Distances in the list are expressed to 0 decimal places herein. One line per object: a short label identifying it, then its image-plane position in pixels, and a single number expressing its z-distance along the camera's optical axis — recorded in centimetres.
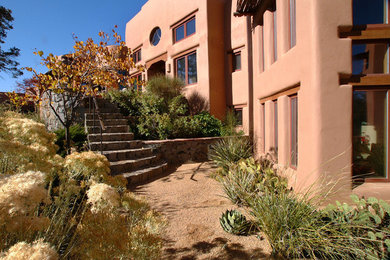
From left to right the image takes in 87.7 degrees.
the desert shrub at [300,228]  211
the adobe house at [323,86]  326
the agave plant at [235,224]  278
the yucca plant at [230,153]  577
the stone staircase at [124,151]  536
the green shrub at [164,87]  963
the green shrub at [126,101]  864
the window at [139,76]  1466
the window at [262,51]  628
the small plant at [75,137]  574
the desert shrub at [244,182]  362
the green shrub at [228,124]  800
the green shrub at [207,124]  853
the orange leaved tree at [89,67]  490
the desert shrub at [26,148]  162
